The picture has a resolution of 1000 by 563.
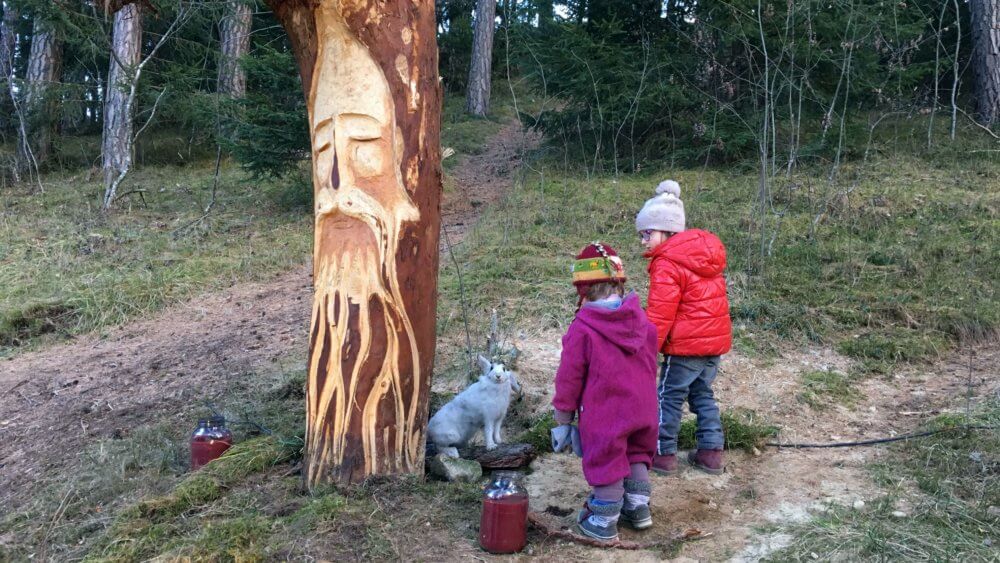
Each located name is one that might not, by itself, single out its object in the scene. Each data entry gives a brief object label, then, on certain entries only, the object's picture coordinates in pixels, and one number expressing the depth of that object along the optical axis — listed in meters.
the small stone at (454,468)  4.18
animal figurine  4.42
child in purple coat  3.44
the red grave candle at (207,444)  4.39
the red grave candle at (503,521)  3.37
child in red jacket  4.18
